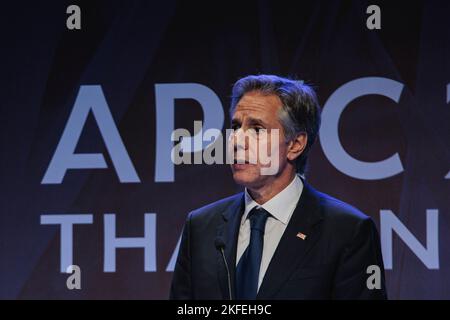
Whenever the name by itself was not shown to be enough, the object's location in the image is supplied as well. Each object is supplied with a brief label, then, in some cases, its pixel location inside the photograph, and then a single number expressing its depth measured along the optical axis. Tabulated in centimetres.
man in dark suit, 421
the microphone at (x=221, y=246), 431
